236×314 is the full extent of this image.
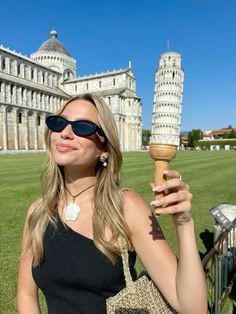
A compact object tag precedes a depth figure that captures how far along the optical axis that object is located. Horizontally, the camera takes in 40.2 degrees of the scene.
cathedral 60.12
